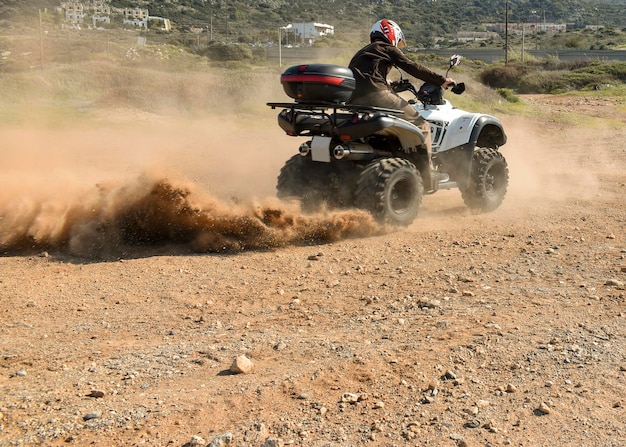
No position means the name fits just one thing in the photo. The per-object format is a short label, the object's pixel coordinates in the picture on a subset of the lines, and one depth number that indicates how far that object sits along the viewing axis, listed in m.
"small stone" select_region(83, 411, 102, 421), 3.81
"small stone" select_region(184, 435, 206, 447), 3.57
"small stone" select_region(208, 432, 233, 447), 3.54
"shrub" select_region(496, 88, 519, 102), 28.44
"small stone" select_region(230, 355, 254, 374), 4.38
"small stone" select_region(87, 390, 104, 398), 4.07
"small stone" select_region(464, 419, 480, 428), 3.74
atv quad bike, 7.77
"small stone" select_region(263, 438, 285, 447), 3.54
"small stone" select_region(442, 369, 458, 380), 4.25
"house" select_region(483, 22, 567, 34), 104.06
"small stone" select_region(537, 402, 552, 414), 3.87
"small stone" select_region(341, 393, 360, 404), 3.99
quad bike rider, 8.17
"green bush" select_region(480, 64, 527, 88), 42.19
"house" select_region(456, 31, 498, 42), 80.81
